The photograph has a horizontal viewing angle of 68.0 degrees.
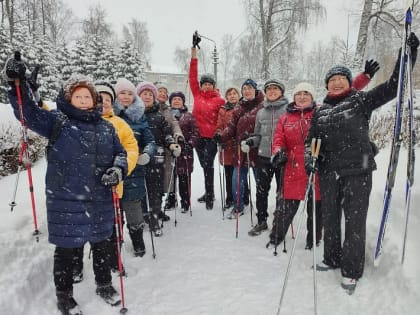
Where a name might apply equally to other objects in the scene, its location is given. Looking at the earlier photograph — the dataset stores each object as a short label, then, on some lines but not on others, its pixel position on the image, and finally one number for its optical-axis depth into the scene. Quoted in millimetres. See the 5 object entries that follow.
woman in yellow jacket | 3131
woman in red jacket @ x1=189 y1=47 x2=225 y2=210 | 5688
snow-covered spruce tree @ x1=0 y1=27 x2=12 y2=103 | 18750
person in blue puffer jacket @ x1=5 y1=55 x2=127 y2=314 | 2514
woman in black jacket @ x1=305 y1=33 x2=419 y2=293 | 3011
